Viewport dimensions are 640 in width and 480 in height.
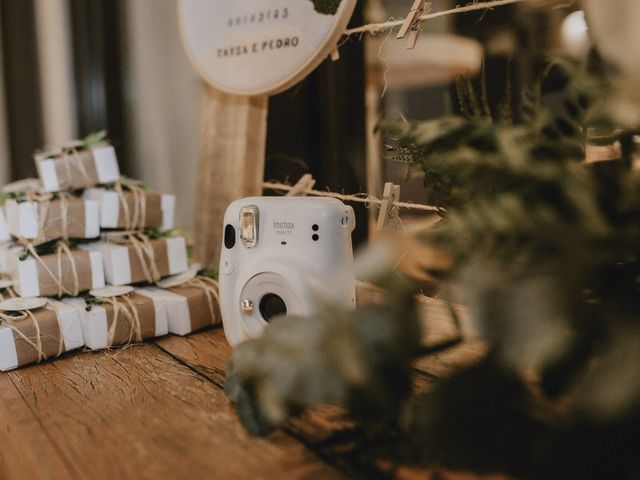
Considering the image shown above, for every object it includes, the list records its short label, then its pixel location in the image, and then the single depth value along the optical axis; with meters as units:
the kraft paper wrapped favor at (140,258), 1.00
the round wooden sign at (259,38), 0.94
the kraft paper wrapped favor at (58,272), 0.93
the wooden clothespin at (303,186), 1.03
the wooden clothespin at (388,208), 0.90
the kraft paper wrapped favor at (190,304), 0.99
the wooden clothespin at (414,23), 0.85
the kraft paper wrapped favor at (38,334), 0.84
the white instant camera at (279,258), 0.78
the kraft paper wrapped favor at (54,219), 0.96
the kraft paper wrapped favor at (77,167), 1.01
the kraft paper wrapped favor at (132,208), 1.03
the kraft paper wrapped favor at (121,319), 0.92
